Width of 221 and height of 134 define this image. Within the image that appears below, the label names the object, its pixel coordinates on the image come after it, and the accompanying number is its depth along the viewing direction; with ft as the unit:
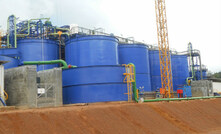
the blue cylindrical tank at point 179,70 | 165.78
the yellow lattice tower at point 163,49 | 141.28
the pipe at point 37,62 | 107.55
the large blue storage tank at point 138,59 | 133.39
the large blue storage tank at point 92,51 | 111.96
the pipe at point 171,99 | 88.09
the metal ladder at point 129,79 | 99.59
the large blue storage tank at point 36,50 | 117.29
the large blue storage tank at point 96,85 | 97.09
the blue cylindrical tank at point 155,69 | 151.63
